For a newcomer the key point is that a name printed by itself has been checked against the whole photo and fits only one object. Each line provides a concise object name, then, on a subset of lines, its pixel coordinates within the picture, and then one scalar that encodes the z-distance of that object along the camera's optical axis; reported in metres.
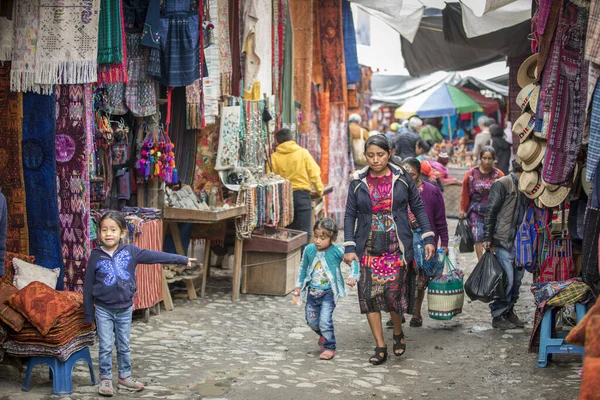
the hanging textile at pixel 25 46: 6.37
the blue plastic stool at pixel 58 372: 5.59
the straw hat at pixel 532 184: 7.02
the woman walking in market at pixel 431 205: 8.03
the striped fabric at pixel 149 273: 7.88
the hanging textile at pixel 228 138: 9.48
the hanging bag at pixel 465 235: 10.12
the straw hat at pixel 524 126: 6.92
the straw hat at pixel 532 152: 6.91
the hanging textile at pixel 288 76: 11.91
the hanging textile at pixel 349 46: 13.97
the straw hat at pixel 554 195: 6.64
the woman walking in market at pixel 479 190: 9.65
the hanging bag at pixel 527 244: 7.57
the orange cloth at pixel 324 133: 14.69
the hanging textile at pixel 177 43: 8.08
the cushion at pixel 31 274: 6.19
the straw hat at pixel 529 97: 6.82
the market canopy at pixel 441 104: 23.58
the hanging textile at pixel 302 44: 13.03
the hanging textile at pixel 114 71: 6.66
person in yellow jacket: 11.12
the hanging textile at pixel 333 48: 13.66
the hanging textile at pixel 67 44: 6.35
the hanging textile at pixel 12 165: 6.56
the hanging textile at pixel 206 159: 9.52
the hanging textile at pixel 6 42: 6.42
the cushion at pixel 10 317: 5.56
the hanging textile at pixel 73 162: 6.85
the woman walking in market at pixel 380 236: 6.76
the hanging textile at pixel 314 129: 14.48
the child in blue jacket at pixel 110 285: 5.62
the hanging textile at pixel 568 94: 6.16
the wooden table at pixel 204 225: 8.64
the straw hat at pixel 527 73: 7.35
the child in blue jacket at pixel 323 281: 7.02
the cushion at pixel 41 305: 5.50
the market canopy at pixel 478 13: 10.41
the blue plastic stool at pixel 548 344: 6.57
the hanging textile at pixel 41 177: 6.64
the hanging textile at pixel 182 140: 9.02
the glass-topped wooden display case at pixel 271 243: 9.52
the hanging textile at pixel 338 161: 15.48
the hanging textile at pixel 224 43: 9.43
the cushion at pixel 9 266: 6.19
